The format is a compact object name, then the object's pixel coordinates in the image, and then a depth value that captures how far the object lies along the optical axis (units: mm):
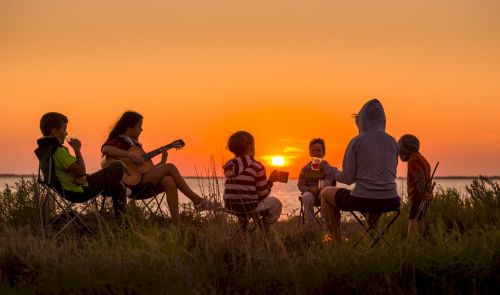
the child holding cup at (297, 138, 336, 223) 8094
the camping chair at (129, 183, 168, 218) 7629
